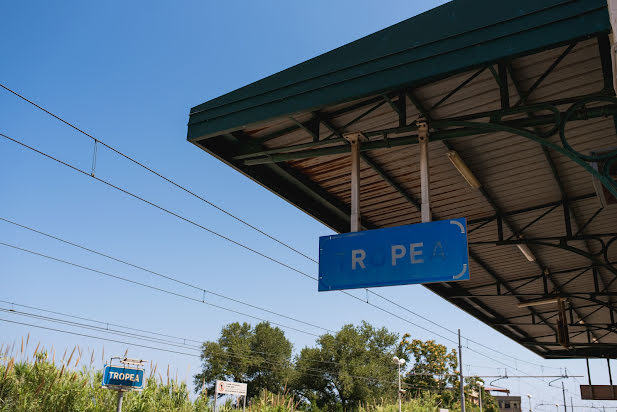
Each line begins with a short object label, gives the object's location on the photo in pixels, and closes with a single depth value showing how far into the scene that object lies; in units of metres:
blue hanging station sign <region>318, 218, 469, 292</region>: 4.53
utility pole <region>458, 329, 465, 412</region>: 31.83
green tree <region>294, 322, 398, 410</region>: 55.91
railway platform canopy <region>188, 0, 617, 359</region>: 4.37
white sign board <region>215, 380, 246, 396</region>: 22.58
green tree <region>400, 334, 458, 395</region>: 55.44
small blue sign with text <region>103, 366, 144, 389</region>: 9.97
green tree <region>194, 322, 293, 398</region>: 58.78
